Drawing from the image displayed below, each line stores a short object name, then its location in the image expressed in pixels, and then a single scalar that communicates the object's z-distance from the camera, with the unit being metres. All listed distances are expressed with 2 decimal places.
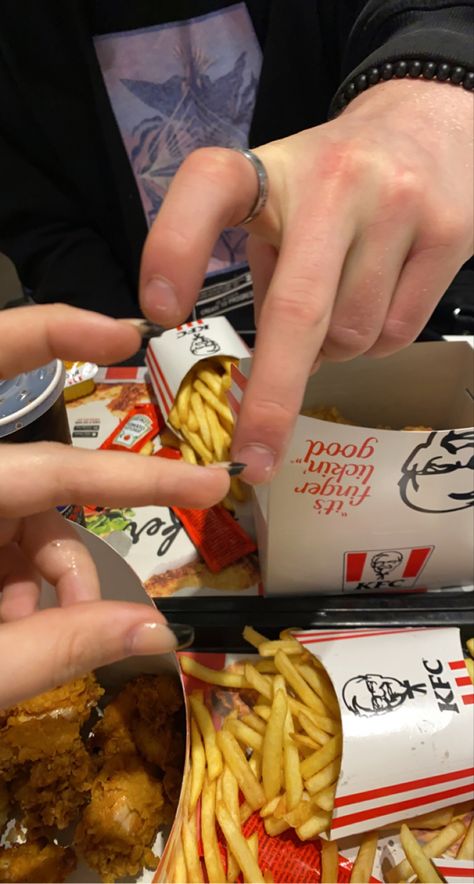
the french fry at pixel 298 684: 0.33
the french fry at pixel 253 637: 0.35
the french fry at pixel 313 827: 0.31
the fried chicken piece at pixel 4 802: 0.30
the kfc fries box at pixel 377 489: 0.32
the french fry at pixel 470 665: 0.34
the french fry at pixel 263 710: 0.33
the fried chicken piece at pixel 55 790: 0.29
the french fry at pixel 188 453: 0.44
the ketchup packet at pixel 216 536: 0.40
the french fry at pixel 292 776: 0.31
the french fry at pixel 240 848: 0.30
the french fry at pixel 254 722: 0.34
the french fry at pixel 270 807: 0.31
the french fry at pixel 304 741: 0.32
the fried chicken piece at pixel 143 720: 0.30
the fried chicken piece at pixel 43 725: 0.29
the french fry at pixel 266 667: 0.35
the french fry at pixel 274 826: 0.32
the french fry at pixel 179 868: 0.30
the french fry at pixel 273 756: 0.31
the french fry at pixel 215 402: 0.42
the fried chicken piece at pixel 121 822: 0.28
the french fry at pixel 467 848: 0.32
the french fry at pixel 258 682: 0.34
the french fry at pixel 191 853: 0.30
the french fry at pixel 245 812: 0.32
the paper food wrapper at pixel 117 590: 0.29
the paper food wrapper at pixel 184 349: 0.46
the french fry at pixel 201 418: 0.42
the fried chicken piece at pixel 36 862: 0.28
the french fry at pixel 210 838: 0.30
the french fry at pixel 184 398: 0.44
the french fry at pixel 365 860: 0.31
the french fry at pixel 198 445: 0.42
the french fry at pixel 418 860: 0.30
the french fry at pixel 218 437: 0.41
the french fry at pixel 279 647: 0.34
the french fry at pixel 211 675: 0.35
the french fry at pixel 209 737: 0.32
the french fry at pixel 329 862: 0.31
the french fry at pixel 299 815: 0.31
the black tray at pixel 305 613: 0.36
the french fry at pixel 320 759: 0.32
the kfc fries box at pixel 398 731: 0.31
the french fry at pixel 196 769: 0.32
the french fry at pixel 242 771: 0.32
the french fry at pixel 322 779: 0.31
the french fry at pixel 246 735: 0.33
